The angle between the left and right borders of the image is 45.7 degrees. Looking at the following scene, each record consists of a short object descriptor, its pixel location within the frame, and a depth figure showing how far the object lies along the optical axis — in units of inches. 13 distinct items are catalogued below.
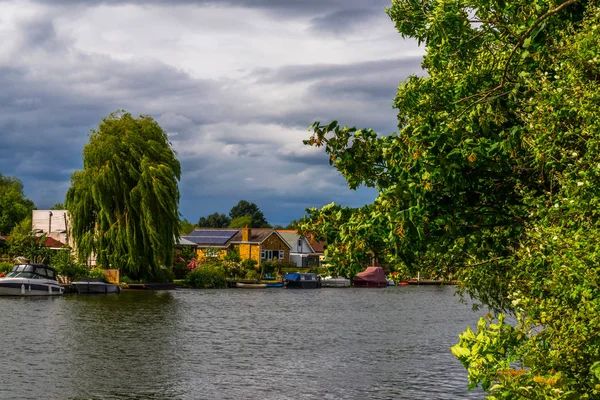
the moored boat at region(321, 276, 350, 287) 3856.8
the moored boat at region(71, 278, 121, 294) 2454.5
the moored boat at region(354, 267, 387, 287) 3959.9
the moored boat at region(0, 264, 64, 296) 2274.9
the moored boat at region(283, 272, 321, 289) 3506.4
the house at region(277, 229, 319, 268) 4694.9
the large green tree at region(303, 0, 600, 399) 356.2
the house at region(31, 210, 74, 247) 3656.3
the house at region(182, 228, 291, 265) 4296.3
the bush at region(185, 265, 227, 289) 3026.6
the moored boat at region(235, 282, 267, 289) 3277.6
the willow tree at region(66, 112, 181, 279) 2492.6
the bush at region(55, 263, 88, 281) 2551.7
